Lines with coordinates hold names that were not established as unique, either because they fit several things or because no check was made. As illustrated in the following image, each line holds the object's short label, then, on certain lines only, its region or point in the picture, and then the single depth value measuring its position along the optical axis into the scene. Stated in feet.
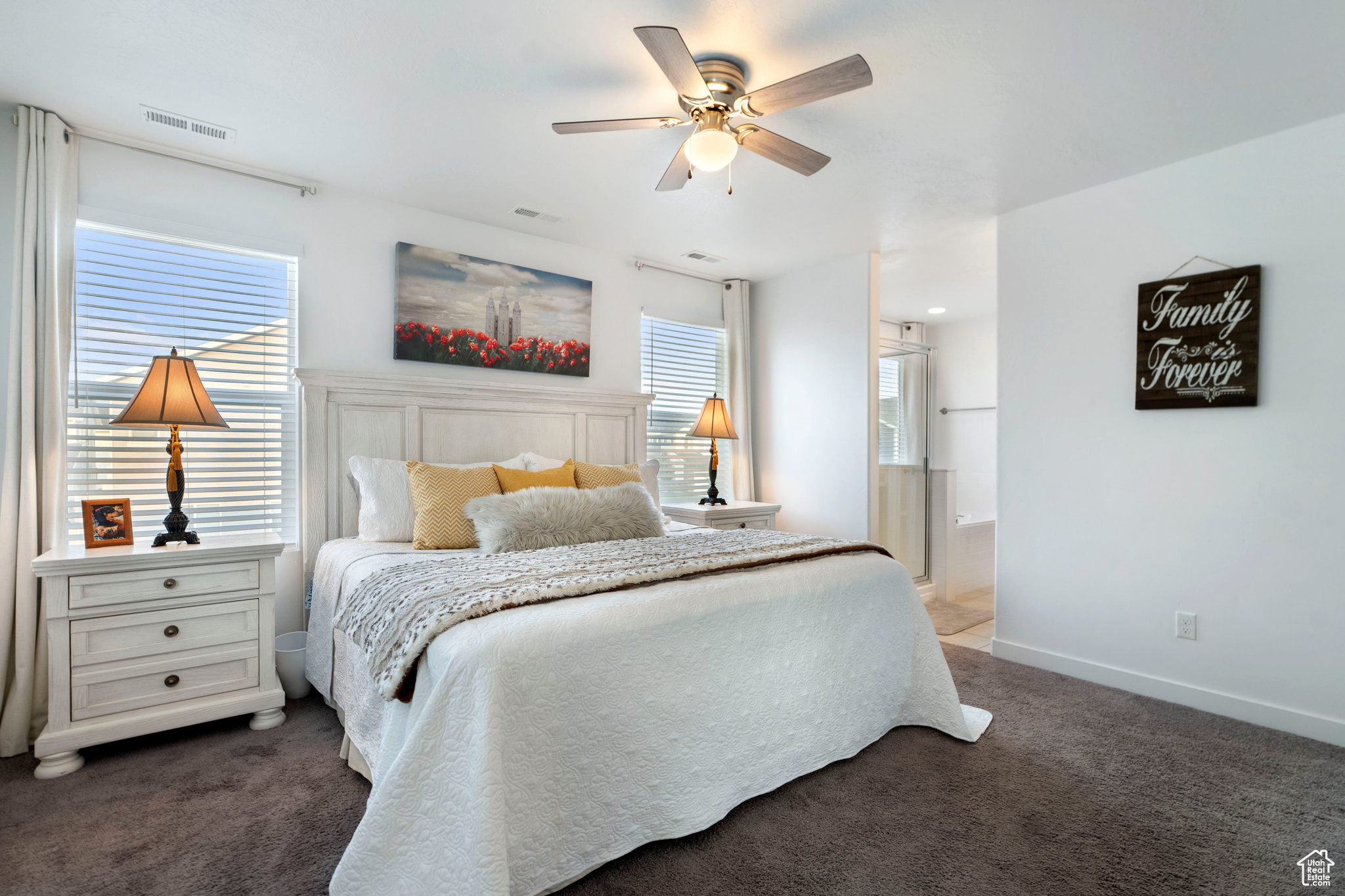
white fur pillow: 8.19
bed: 4.60
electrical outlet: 9.20
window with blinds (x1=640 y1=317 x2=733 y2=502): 15.17
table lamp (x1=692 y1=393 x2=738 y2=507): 14.44
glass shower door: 15.43
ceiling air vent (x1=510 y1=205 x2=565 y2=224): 11.51
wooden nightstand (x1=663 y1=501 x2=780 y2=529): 13.42
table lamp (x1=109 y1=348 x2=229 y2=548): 7.98
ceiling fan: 6.02
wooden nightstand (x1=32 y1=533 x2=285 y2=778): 7.10
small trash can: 9.07
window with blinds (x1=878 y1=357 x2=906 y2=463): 15.25
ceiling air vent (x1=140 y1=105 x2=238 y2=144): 8.22
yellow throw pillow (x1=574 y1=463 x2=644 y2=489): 10.87
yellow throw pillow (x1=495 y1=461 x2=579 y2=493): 9.95
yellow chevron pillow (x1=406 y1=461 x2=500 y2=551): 8.83
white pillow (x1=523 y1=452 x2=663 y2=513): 11.46
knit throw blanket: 5.26
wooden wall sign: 8.66
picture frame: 7.89
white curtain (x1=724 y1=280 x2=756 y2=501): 16.01
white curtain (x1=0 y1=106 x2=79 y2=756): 7.73
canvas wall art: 11.41
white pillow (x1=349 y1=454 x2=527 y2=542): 9.43
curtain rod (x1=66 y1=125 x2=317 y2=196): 8.67
